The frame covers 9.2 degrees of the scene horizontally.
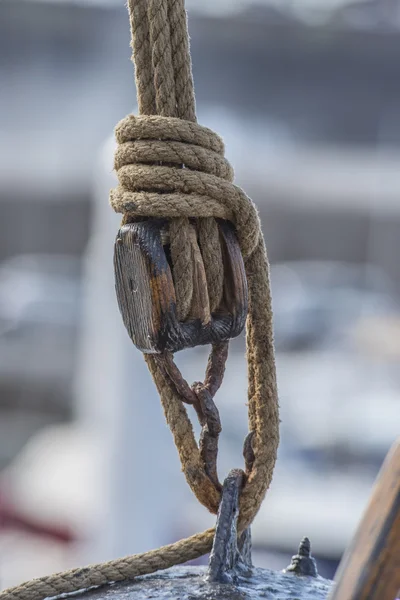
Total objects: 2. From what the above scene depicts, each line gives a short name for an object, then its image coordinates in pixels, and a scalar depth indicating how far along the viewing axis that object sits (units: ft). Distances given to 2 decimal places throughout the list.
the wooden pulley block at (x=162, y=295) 7.07
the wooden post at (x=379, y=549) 6.24
